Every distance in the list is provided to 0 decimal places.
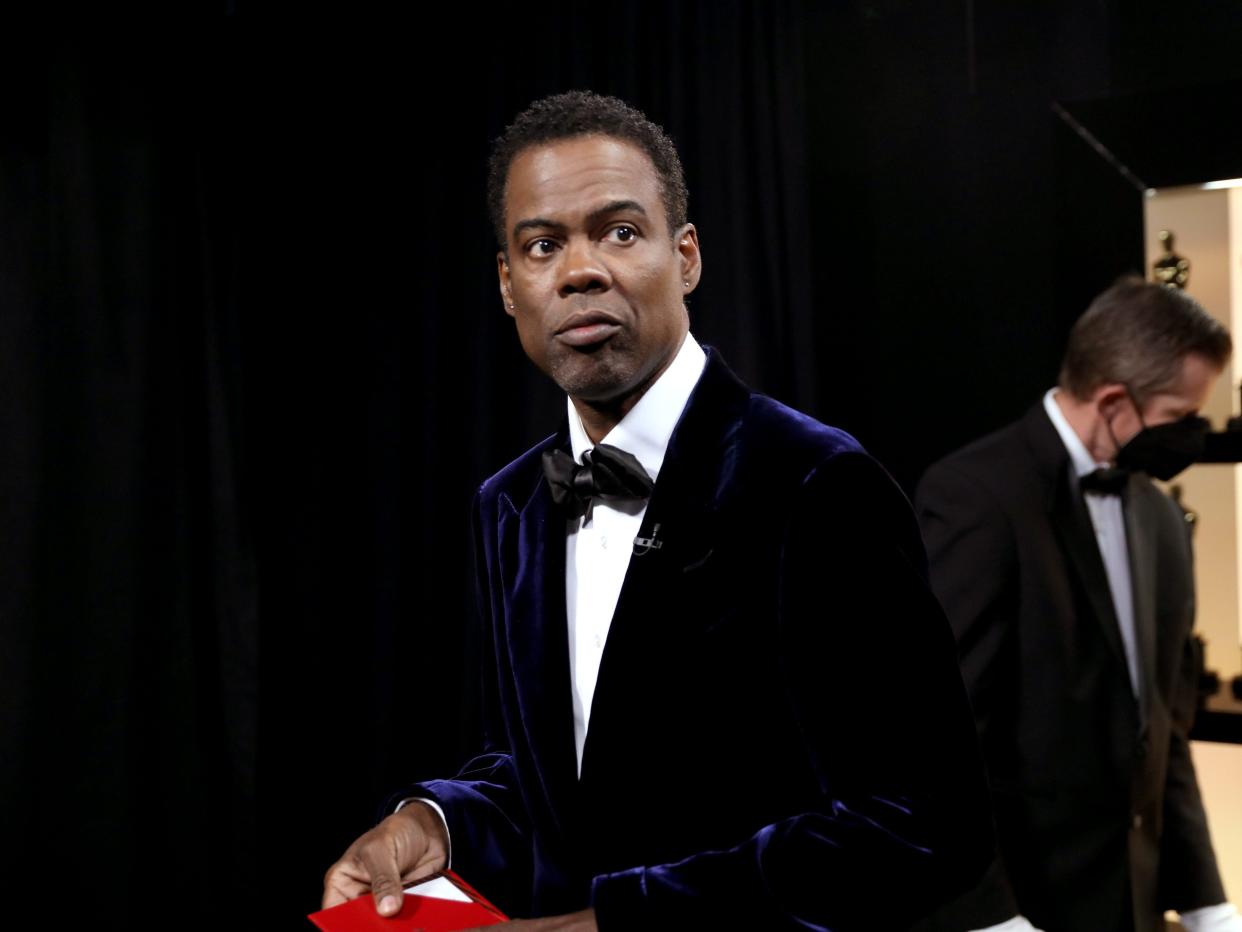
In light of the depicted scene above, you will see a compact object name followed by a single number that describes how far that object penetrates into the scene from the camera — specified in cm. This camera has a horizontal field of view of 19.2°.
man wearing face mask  345
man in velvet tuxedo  260
